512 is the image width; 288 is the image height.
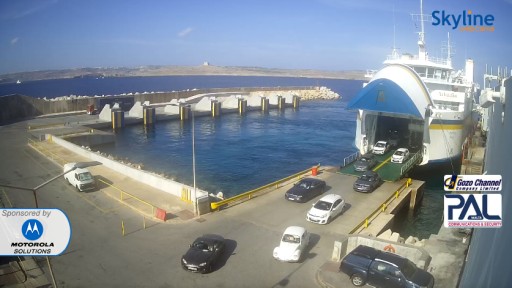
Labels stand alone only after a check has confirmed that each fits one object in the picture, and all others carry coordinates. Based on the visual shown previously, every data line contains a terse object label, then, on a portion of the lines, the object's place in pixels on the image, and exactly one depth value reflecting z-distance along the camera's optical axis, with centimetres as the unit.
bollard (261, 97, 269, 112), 10012
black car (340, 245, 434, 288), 1387
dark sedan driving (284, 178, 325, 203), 2459
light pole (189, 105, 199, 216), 2192
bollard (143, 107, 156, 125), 7138
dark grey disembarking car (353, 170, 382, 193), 2697
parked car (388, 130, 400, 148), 4194
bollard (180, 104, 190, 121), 7962
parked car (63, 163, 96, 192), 2541
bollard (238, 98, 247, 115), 9331
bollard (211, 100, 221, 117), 8661
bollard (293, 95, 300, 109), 10979
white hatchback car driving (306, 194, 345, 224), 2106
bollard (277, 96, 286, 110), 10629
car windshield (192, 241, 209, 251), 1667
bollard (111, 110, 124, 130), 6462
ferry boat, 3297
